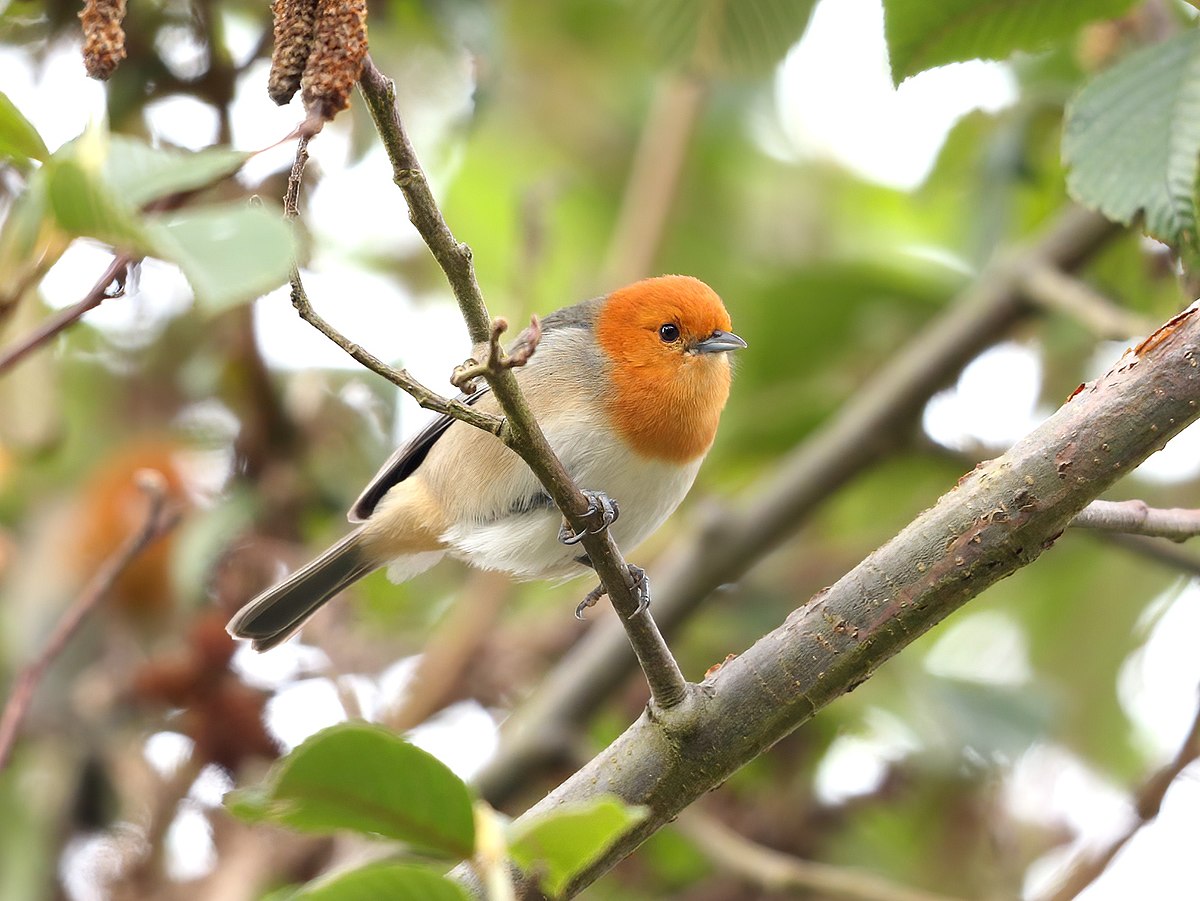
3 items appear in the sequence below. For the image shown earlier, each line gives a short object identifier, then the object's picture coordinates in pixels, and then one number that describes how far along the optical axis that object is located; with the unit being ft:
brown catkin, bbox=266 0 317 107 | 12.87
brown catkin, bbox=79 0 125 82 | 12.67
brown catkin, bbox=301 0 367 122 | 12.45
